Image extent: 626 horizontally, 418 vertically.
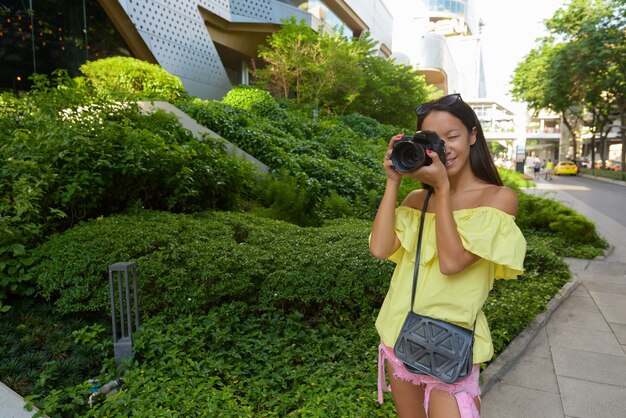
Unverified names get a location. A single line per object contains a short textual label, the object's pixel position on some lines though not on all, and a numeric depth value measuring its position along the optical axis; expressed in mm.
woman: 1356
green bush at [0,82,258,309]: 3664
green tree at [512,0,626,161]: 22125
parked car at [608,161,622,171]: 38875
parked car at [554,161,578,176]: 37281
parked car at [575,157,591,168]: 48953
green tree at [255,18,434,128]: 15609
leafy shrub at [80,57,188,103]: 10586
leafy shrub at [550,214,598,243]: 8031
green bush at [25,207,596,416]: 2631
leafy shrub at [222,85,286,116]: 12336
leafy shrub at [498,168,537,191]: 9484
